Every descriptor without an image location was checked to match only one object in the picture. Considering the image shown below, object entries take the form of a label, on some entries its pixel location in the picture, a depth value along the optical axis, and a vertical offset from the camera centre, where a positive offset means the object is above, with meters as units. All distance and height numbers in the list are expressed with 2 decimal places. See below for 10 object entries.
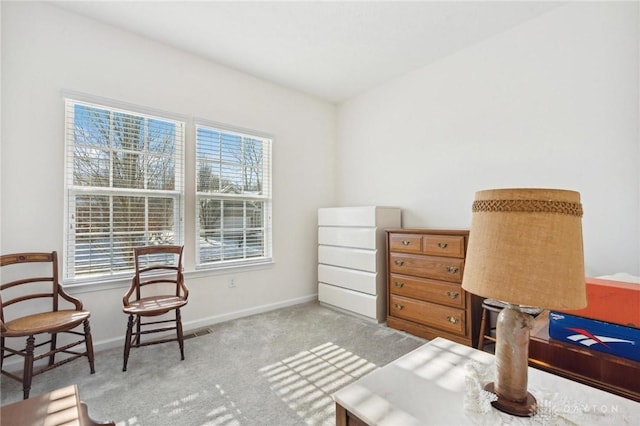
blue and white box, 1.04 -0.47
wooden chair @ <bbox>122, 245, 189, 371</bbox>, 2.25 -0.71
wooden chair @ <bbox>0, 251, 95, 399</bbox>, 1.88 -0.72
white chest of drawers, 3.16 -0.52
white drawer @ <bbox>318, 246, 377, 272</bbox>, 3.18 -0.52
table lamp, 0.71 -0.12
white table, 0.78 -0.57
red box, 1.08 -0.35
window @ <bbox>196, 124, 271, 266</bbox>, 3.14 +0.22
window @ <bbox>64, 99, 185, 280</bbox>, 2.42 +0.28
